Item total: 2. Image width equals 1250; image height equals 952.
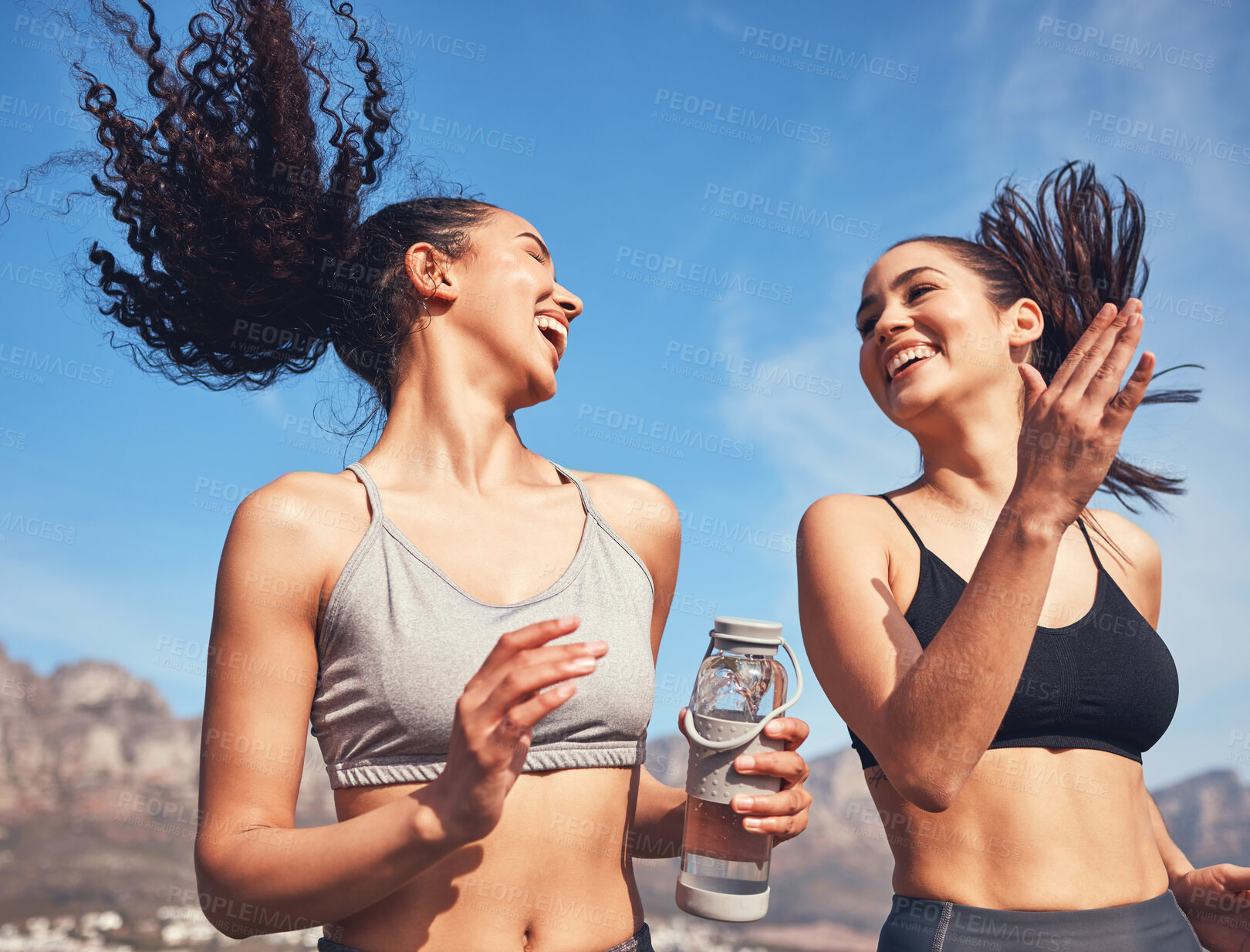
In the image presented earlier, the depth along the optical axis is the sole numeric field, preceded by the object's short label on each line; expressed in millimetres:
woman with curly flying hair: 685
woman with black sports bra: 768
